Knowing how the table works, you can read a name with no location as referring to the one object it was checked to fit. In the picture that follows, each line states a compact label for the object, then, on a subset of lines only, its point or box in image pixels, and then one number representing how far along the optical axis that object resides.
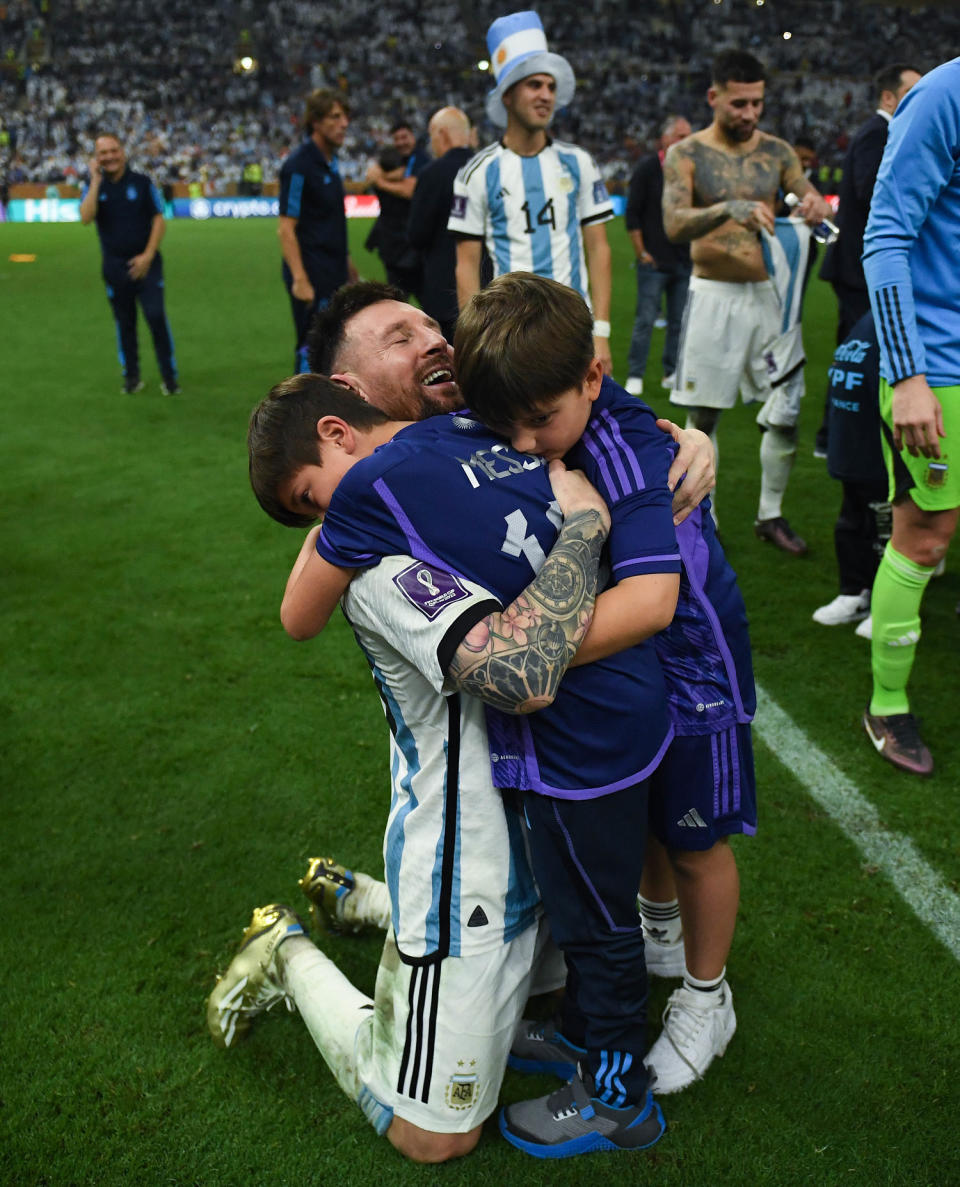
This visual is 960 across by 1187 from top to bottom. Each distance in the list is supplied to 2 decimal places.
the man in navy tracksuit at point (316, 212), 6.60
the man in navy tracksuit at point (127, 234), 8.44
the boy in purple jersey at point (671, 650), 1.59
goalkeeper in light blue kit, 2.63
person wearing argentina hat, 4.54
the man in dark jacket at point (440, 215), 5.94
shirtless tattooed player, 4.61
